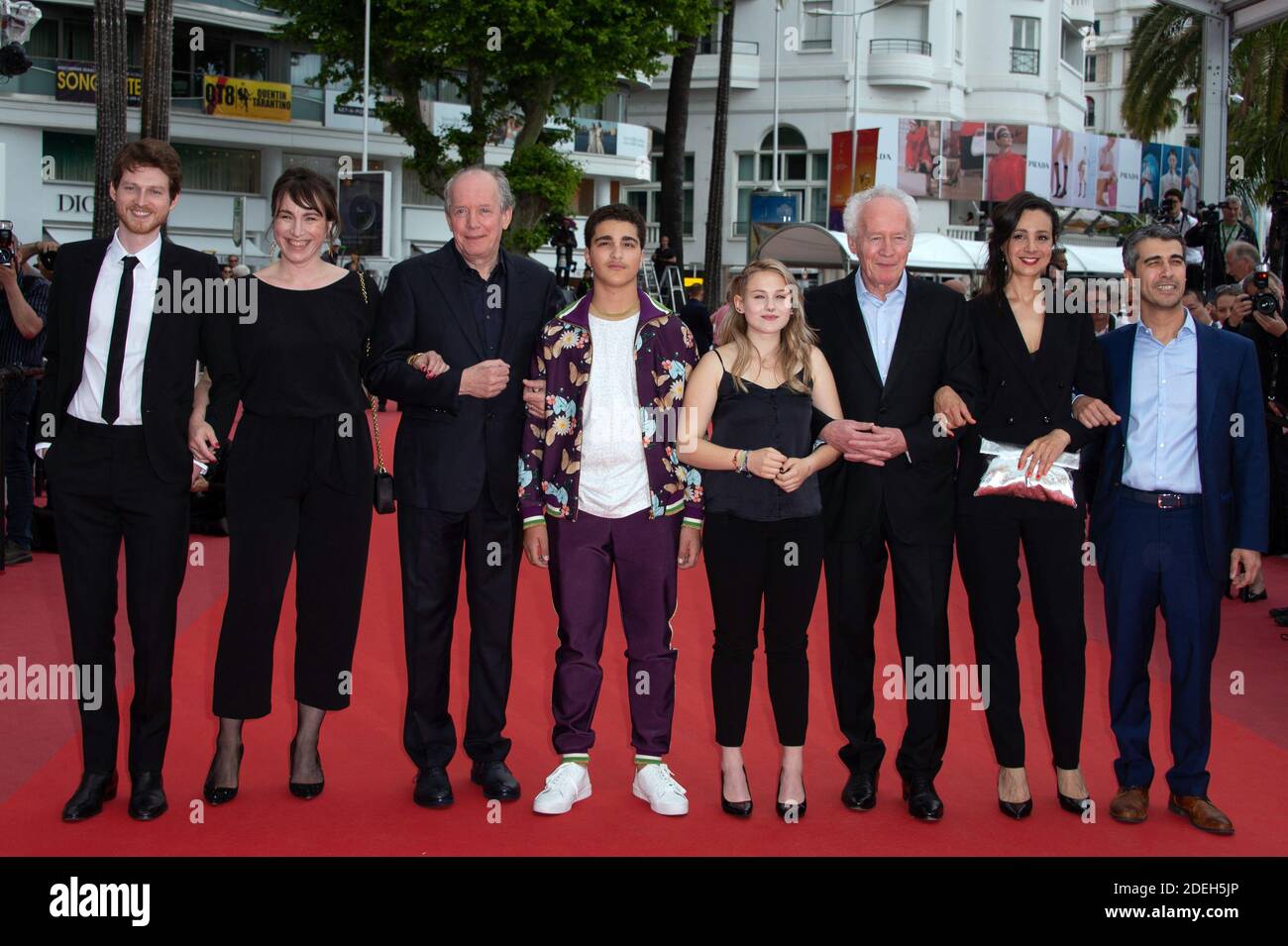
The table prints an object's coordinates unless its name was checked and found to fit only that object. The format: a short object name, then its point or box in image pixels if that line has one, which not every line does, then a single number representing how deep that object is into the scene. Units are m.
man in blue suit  5.01
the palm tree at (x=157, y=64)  19.81
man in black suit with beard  4.88
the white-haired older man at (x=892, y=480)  5.05
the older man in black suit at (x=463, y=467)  5.11
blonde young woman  5.00
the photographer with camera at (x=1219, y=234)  11.81
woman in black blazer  5.05
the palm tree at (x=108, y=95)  18.33
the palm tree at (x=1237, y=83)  26.33
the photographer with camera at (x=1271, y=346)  8.00
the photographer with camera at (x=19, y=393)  9.45
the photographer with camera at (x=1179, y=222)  12.46
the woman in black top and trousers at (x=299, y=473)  5.02
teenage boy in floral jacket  5.07
